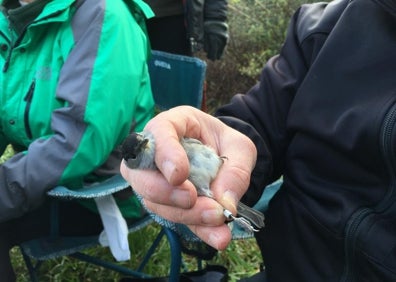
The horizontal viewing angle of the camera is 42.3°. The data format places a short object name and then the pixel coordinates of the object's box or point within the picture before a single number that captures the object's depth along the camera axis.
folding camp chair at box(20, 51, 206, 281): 1.95
